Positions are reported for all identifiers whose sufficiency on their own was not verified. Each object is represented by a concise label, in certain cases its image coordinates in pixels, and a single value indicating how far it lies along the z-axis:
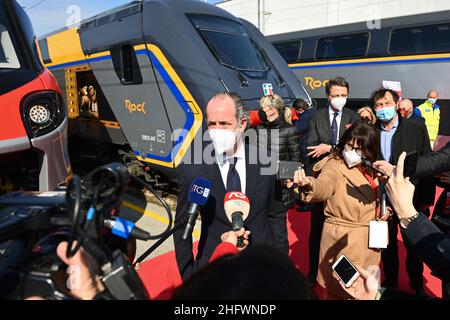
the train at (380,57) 9.05
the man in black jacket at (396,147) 3.10
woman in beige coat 2.54
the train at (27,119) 2.67
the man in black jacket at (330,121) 4.08
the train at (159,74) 4.92
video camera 0.87
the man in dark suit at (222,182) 2.08
